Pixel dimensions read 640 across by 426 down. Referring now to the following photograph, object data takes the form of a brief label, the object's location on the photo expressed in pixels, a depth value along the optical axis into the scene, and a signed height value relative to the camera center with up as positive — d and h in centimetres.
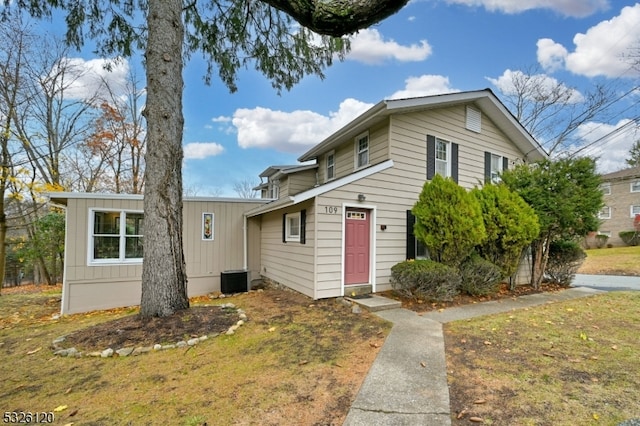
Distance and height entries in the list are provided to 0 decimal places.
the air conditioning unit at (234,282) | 894 -177
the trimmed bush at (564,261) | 917 -103
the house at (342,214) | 713 +28
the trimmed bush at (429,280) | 654 -121
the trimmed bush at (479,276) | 722 -120
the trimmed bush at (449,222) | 677 +11
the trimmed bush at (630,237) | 2233 -66
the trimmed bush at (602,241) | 2370 -102
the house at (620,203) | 2375 +206
